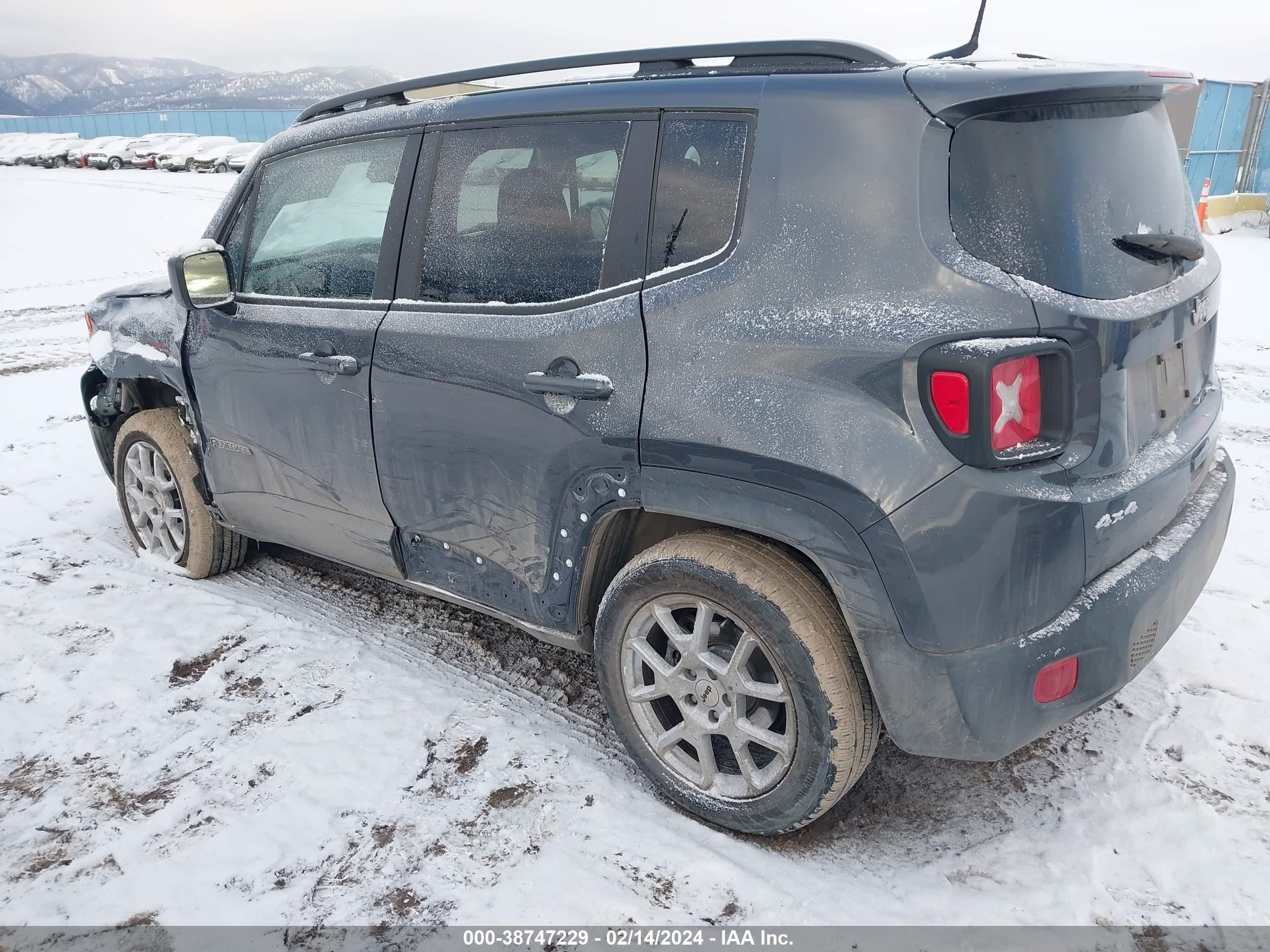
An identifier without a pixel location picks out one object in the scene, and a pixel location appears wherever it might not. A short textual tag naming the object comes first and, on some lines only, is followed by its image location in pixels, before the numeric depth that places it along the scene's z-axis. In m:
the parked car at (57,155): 39.84
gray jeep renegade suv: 1.91
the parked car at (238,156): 32.00
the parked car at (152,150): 36.03
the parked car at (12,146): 41.00
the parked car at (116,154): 36.94
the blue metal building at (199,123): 54.47
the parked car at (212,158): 33.16
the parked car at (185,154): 34.16
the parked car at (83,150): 38.38
